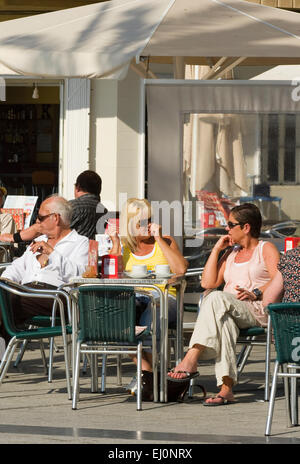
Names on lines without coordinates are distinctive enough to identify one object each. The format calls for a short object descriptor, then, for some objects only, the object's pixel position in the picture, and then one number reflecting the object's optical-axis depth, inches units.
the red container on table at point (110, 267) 617.0
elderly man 675.4
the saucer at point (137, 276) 624.3
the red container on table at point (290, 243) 660.7
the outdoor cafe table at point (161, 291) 599.2
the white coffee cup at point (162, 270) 638.5
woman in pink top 596.1
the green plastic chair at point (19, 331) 614.2
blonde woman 657.0
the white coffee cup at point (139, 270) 630.7
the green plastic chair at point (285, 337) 513.3
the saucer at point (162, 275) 628.1
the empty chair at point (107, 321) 577.9
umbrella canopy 674.8
